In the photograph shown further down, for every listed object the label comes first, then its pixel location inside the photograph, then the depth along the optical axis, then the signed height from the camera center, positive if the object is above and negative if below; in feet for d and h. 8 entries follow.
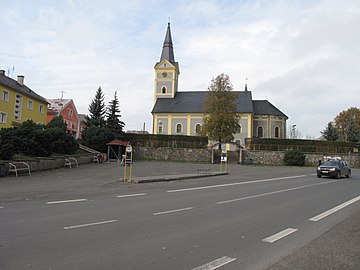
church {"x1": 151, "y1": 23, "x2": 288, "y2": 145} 232.73 +32.70
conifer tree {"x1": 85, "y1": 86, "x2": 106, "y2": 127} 178.68 +26.88
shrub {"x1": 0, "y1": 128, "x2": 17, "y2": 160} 66.90 +2.05
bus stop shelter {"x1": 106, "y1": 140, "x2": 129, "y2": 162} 128.57 +2.58
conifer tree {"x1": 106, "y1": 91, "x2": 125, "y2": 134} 148.87 +17.52
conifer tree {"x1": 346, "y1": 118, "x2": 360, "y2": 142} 192.95 +18.10
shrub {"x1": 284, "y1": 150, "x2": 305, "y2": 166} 145.38 +0.80
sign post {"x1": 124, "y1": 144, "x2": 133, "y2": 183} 65.01 -0.30
